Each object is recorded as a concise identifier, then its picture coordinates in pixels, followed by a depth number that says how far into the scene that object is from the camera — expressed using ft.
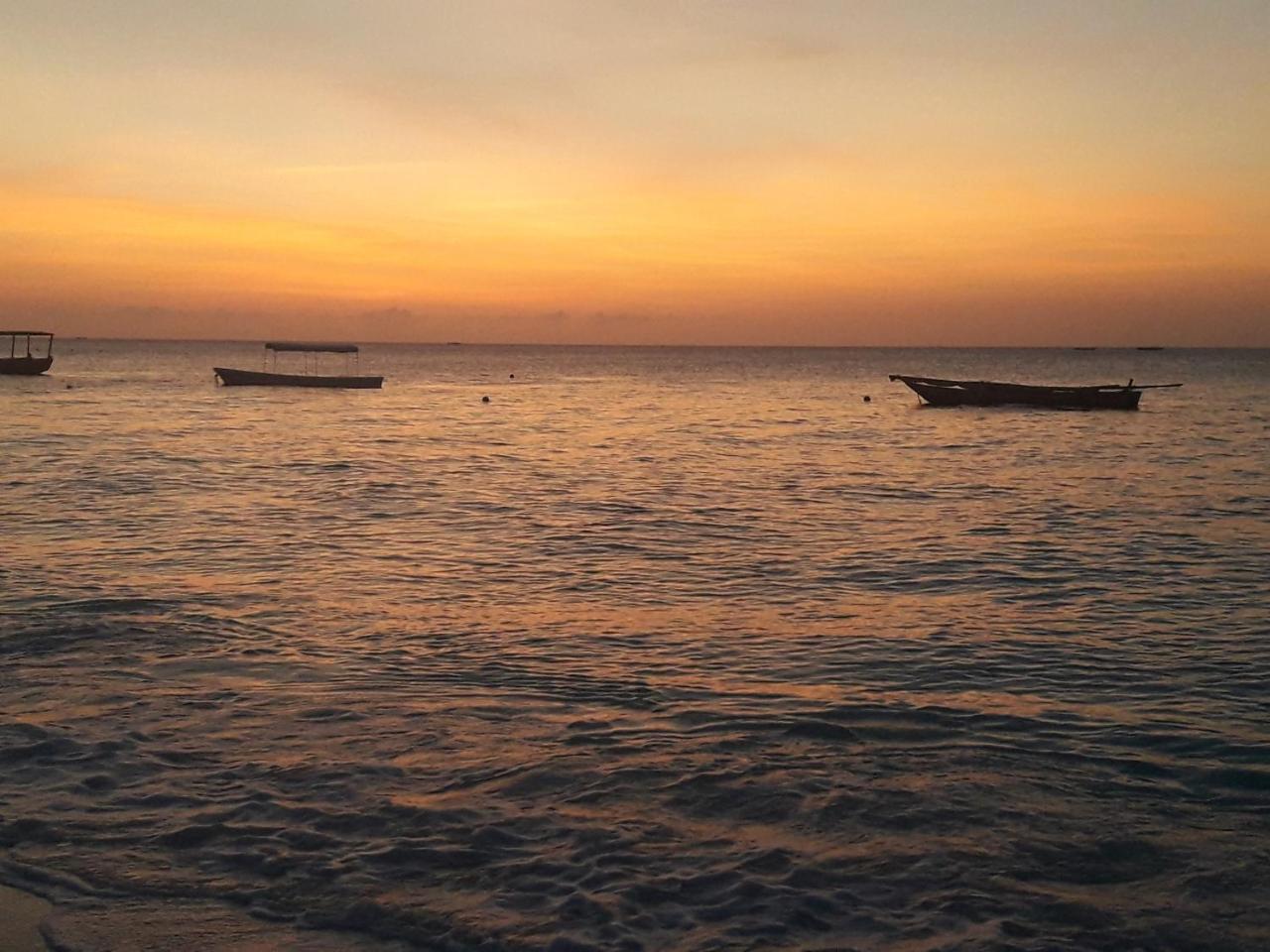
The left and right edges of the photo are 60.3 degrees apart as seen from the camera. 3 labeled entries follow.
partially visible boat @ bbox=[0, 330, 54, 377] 305.24
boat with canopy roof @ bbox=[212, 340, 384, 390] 255.31
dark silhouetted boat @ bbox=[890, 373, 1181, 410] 200.85
